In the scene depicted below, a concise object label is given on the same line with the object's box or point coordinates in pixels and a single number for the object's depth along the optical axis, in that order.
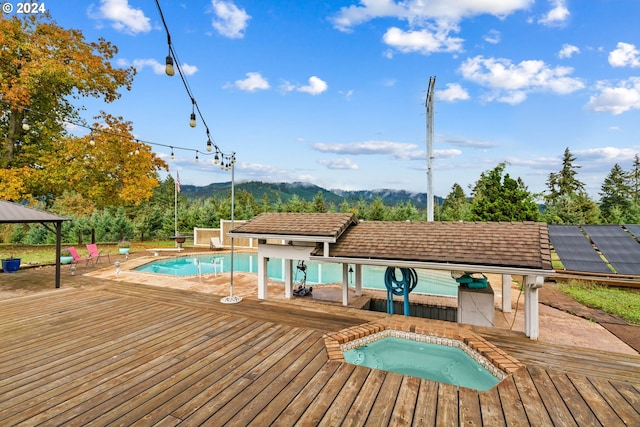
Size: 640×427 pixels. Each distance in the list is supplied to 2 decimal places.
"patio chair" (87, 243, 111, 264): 11.83
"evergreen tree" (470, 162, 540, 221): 15.89
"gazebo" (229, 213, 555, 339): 4.69
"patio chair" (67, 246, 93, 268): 11.12
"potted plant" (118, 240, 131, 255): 13.50
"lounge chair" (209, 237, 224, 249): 18.30
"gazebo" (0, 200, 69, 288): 7.36
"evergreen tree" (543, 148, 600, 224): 17.55
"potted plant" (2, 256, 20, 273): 9.66
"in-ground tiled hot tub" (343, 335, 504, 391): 3.97
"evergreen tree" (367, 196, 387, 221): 22.45
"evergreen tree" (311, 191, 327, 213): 25.83
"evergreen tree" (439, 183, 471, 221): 20.51
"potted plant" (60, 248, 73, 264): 11.19
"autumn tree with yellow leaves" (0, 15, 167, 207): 12.59
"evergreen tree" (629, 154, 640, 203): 34.19
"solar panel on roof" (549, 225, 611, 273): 5.75
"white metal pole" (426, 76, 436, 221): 11.30
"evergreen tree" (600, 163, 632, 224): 31.12
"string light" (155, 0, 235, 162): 3.88
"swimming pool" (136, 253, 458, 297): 11.00
